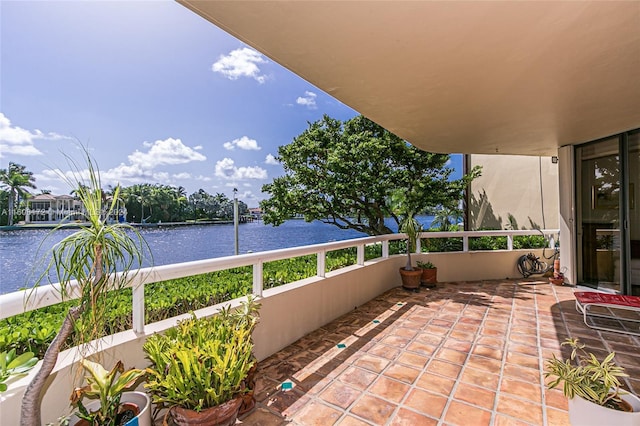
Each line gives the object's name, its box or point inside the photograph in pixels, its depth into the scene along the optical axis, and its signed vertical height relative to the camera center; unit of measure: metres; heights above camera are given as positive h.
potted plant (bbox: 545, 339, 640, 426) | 1.62 -1.12
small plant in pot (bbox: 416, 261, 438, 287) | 5.51 -1.18
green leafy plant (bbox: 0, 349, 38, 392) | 1.46 -0.78
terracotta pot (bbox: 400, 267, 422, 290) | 5.25 -1.18
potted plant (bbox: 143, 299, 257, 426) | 1.63 -0.95
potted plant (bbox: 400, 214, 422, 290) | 5.26 -1.03
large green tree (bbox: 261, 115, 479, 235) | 7.68 +1.07
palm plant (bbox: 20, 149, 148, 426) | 1.34 -0.23
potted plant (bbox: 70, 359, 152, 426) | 1.47 -0.99
